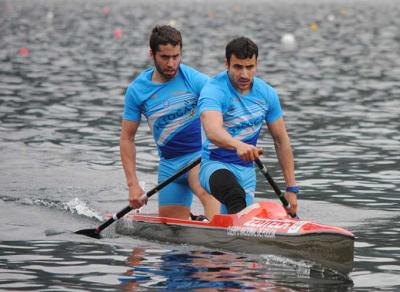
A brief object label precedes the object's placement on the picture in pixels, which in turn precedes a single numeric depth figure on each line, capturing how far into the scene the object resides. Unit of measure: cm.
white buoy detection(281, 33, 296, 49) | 5075
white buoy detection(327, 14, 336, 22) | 7719
